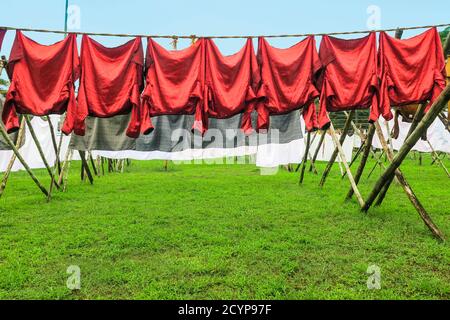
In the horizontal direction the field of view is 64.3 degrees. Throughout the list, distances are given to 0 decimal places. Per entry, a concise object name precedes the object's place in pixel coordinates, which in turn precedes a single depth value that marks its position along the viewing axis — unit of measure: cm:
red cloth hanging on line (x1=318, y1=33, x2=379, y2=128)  511
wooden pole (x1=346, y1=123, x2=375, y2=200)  639
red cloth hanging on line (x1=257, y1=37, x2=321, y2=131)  509
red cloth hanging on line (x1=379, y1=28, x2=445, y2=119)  511
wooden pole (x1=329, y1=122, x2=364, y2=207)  667
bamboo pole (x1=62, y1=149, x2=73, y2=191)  910
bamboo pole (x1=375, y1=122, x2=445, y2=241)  495
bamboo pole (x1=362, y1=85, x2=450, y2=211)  439
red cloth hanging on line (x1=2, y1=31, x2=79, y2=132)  492
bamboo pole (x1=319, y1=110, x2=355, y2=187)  695
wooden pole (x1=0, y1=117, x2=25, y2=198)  729
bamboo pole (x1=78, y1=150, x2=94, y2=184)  943
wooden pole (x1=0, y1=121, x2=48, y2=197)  592
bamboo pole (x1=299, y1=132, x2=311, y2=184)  1045
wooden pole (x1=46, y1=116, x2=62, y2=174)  855
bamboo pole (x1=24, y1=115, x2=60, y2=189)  736
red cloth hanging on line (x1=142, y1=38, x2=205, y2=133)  506
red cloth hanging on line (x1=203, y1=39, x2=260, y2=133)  511
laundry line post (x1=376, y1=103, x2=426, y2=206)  530
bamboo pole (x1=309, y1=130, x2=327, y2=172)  1042
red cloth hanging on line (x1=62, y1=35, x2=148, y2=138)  501
